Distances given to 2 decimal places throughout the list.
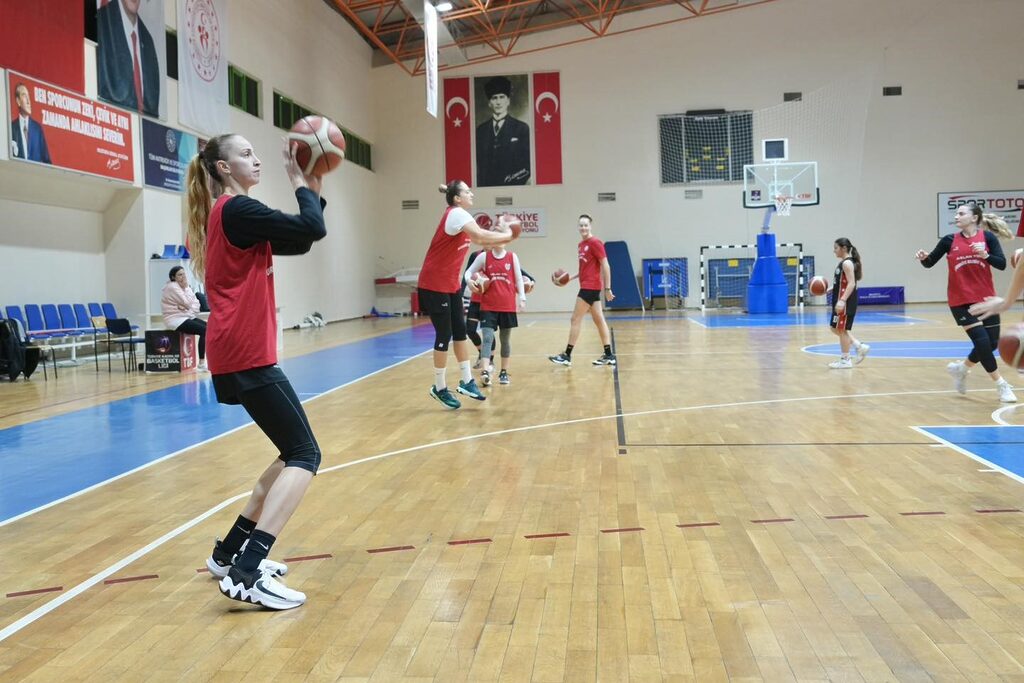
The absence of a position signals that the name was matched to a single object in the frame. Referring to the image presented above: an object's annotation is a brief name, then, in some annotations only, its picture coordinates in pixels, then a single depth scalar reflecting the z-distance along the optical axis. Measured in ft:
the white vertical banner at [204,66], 52.70
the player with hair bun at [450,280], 23.72
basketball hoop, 75.41
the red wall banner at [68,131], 40.24
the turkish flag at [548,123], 88.94
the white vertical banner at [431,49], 61.00
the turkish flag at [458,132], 89.56
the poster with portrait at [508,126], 89.10
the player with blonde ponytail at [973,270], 26.14
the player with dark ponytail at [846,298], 34.06
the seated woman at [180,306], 37.68
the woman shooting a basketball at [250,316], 10.32
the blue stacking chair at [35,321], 41.34
